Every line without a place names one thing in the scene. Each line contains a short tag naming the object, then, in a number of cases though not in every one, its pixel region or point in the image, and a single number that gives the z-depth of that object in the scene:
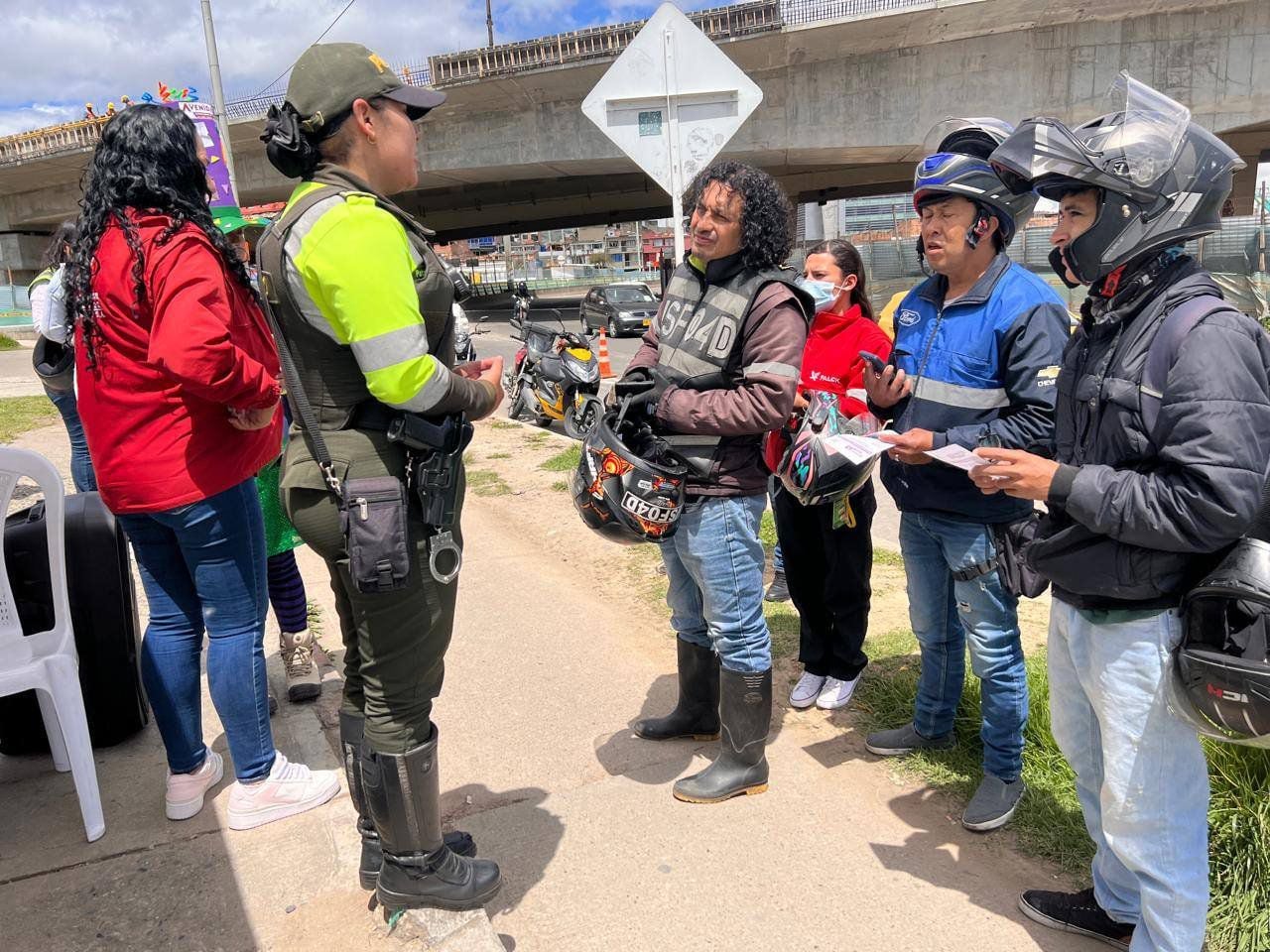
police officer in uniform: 1.96
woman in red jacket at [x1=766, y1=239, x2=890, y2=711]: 3.56
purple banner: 4.71
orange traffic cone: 12.70
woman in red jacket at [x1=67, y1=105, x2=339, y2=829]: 2.45
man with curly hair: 2.74
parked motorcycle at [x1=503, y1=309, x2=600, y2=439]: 10.15
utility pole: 15.30
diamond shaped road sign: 4.53
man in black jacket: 1.75
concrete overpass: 17.47
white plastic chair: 2.60
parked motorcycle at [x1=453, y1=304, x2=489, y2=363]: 4.79
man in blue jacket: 2.62
